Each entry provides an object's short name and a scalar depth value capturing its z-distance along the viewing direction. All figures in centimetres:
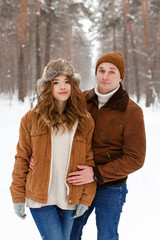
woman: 183
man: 187
